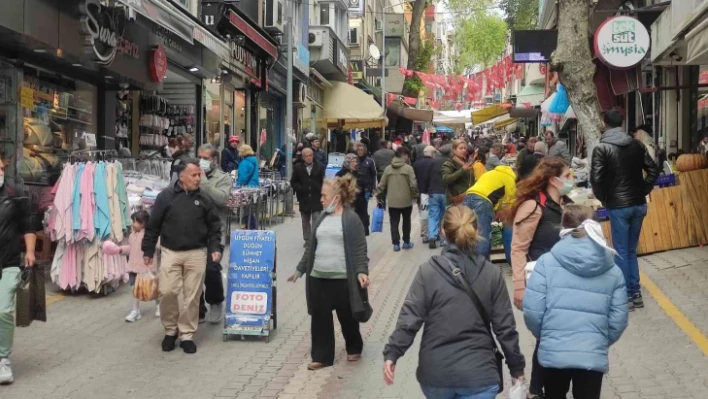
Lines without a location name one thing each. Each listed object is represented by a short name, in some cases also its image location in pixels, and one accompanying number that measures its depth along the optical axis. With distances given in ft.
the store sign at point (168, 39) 51.62
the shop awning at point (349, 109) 105.70
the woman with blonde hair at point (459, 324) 14.21
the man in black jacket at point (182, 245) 25.55
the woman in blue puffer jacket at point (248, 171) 51.55
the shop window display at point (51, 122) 39.83
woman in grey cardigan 23.57
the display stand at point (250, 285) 26.91
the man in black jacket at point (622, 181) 27.68
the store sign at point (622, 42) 44.47
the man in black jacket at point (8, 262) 22.04
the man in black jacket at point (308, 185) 45.96
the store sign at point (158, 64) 50.96
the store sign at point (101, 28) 39.75
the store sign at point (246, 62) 68.39
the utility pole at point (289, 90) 72.28
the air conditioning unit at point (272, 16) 78.89
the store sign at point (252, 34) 64.80
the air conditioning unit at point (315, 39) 99.50
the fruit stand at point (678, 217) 37.73
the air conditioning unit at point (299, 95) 94.84
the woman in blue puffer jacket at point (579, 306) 15.24
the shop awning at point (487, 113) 116.78
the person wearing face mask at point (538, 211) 20.25
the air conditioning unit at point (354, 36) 143.84
